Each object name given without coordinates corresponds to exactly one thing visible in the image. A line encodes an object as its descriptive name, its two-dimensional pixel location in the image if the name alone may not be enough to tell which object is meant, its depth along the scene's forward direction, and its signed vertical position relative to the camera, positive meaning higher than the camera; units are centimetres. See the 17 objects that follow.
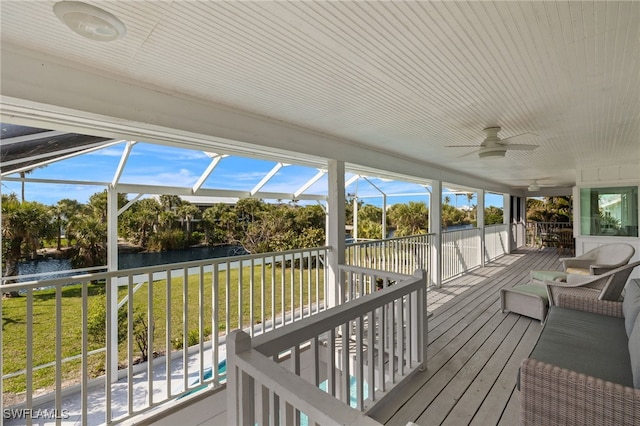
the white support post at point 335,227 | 379 -17
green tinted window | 603 +2
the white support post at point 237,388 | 124 -77
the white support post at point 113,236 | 359 -26
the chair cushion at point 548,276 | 432 -101
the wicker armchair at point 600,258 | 460 -80
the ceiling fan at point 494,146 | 327 +78
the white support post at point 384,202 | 800 +35
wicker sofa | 152 -106
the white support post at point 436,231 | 594 -37
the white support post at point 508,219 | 1050 -23
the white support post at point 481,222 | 810 -28
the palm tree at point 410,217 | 1300 -14
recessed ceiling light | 128 +95
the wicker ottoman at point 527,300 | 377 -124
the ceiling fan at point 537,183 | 885 +106
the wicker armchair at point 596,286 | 306 -88
